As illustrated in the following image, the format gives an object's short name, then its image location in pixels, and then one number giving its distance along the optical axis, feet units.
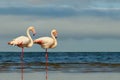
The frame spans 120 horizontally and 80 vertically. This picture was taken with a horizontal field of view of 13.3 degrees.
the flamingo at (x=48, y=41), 74.49
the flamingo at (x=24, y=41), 74.90
